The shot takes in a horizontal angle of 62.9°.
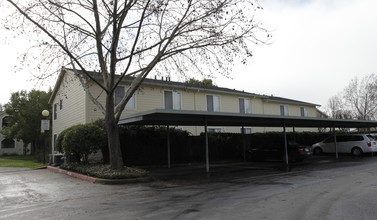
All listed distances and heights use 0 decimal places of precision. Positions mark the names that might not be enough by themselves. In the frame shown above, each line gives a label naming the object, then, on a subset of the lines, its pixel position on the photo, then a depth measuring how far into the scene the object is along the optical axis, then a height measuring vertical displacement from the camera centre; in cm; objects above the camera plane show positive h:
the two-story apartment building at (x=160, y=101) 1984 +313
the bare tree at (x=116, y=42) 1221 +423
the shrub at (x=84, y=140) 1472 +19
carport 1299 +110
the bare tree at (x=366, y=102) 4084 +466
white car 2238 -57
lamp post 1897 +129
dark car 1900 -92
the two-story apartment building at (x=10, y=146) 4035 -3
